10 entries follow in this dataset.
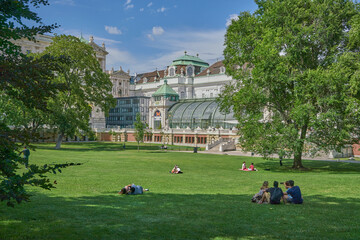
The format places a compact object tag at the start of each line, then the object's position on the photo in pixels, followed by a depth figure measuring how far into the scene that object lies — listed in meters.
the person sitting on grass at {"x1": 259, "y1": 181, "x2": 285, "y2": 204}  16.42
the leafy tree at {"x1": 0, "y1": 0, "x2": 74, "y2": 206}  8.63
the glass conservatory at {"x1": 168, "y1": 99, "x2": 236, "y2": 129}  92.81
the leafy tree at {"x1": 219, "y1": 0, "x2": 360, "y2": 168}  31.67
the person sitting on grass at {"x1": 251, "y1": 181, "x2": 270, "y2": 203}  16.66
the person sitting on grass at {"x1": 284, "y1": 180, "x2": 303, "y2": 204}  16.53
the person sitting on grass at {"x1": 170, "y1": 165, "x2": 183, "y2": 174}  30.43
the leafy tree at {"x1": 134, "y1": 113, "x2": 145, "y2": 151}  65.93
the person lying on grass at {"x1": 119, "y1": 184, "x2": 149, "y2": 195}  18.38
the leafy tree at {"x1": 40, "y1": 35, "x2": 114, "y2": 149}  58.19
